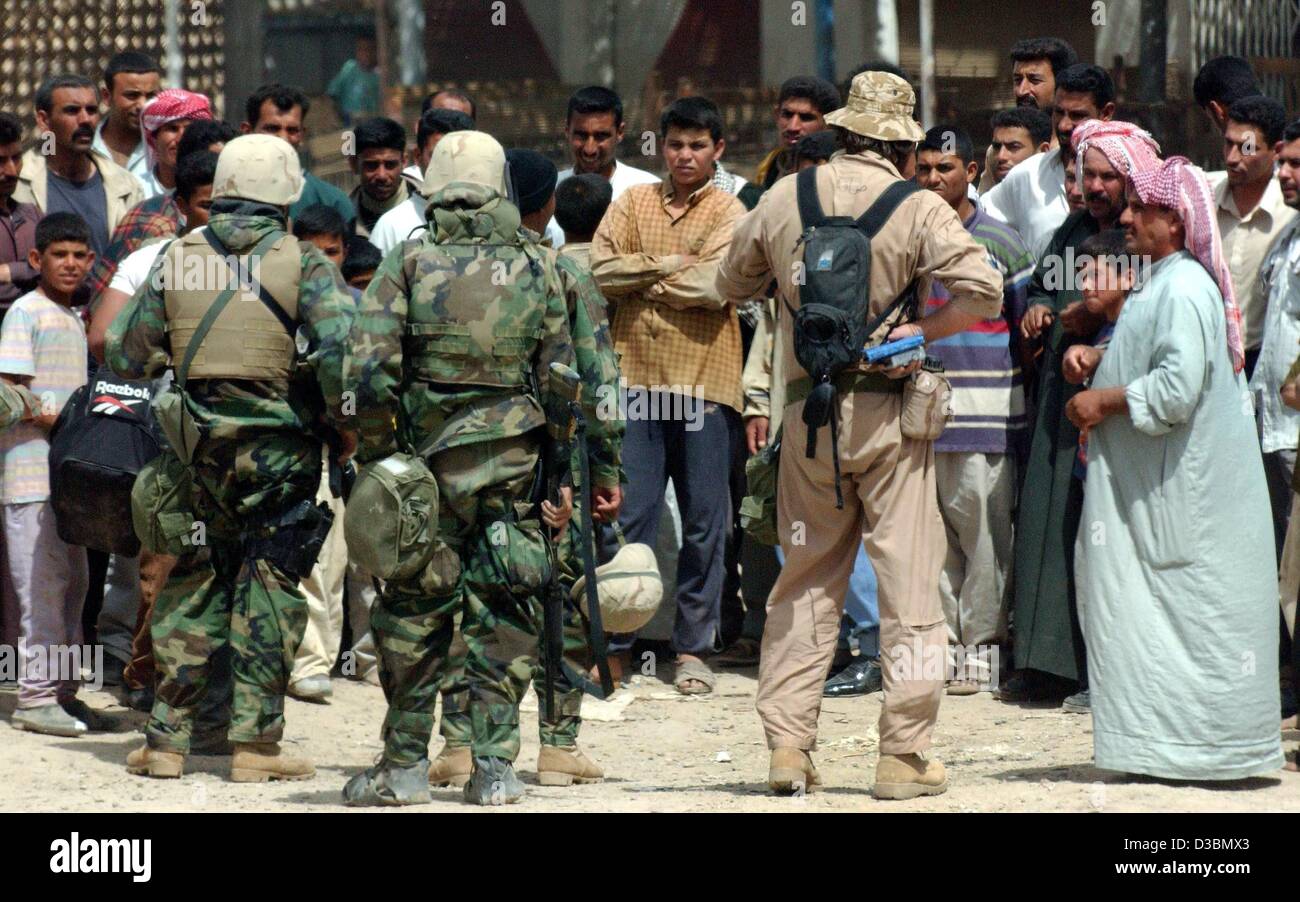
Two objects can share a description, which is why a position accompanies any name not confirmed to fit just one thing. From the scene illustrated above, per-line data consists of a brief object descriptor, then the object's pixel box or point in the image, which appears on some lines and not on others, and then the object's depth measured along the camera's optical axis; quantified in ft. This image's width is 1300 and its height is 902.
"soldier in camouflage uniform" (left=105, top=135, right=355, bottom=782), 41.27
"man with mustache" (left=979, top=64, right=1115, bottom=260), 54.39
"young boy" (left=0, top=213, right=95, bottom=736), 47.67
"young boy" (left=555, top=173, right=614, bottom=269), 52.65
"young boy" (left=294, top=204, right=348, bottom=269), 51.96
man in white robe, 39.70
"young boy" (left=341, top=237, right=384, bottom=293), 53.11
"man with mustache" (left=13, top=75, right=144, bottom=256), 55.57
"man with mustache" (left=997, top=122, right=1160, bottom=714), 50.06
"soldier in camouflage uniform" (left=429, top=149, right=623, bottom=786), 39.88
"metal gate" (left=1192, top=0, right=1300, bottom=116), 81.82
